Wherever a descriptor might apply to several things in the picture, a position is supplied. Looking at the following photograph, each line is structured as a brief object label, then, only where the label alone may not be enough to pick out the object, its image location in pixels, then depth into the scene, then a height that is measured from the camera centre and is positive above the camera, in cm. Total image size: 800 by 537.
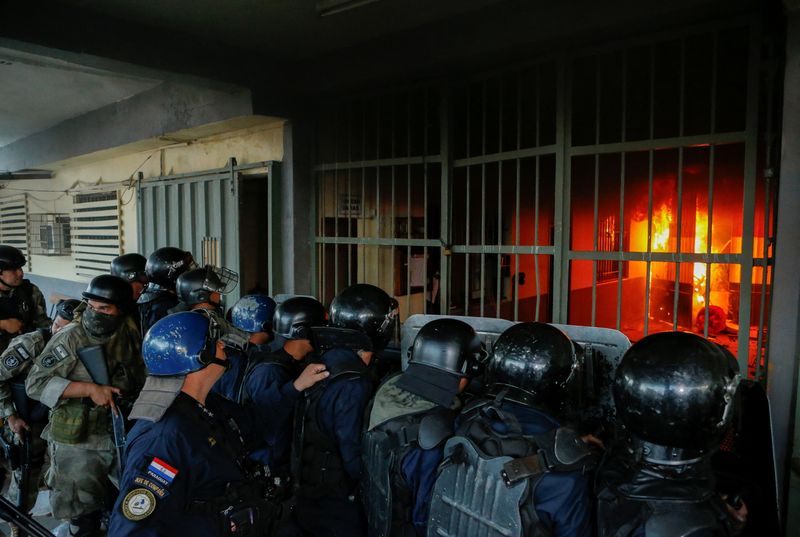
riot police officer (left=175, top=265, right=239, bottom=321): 456 -43
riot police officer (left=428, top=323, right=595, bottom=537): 194 -81
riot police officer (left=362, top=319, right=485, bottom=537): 234 -88
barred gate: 353 +68
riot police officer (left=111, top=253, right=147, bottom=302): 536 -32
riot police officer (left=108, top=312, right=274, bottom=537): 190 -86
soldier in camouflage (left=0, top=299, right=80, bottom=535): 381 -137
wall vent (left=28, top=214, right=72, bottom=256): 998 +10
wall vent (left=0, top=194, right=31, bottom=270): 1139 +43
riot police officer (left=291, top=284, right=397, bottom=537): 275 -113
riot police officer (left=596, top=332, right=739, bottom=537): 182 -72
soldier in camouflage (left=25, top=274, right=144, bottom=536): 340 -119
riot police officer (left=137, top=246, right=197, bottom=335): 495 -43
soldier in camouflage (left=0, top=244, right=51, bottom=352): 509 -53
